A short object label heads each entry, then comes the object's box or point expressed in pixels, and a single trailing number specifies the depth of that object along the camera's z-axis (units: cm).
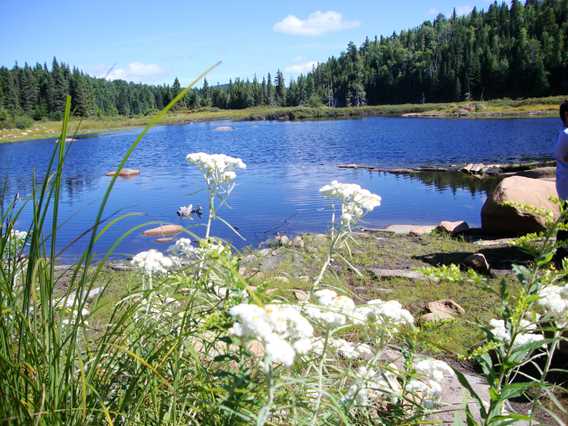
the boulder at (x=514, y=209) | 996
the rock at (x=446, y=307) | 550
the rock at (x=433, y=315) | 509
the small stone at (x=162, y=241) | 1235
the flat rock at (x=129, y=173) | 2641
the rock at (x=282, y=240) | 1029
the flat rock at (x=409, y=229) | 1094
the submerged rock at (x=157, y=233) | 1302
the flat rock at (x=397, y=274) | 717
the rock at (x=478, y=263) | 734
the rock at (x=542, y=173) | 1569
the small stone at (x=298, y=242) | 972
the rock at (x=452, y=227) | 1071
